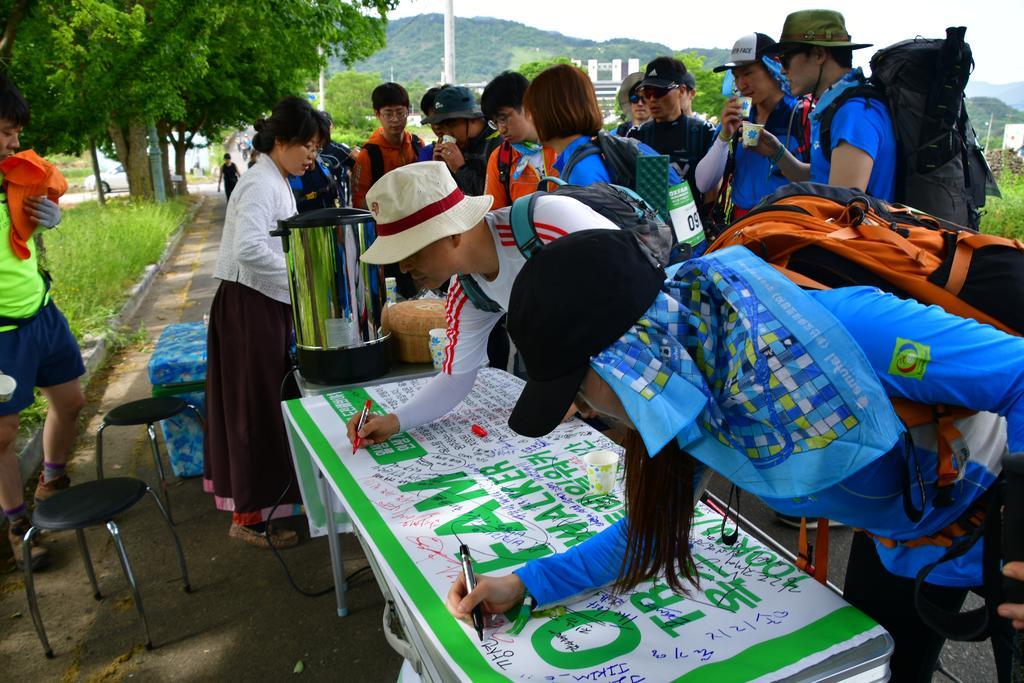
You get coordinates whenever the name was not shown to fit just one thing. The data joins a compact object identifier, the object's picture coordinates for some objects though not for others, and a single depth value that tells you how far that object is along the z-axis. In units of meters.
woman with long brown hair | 0.92
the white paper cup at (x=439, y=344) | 2.72
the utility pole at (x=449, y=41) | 11.36
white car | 31.34
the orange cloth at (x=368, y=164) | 5.23
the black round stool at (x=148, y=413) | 3.16
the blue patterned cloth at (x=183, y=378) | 3.62
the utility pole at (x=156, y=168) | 17.17
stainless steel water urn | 2.62
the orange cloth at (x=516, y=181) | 3.25
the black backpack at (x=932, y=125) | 2.30
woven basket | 2.82
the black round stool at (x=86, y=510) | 2.33
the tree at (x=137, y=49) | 6.77
